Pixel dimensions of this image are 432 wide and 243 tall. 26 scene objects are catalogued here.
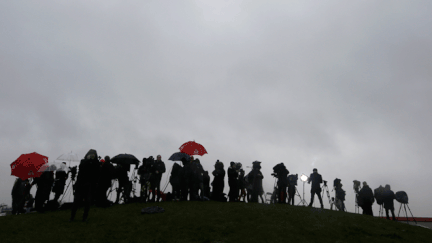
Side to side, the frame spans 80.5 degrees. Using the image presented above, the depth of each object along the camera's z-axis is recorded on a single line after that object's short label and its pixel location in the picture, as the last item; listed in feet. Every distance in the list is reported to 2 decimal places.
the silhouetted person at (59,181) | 44.88
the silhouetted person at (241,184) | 57.57
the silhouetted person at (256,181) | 56.95
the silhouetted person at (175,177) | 51.80
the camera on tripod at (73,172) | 47.60
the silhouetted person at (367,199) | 54.03
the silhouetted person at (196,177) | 51.83
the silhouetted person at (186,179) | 51.80
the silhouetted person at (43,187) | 42.67
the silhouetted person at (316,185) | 53.36
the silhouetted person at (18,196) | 44.68
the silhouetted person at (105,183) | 45.16
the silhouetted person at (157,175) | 48.85
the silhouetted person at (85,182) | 32.68
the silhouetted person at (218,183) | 54.39
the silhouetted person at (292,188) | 64.18
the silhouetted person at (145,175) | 50.26
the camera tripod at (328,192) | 60.49
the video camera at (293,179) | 64.90
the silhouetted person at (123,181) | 49.42
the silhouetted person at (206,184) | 60.09
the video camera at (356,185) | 60.37
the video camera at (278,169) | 54.95
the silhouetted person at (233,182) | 55.01
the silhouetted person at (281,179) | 53.98
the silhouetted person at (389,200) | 52.86
